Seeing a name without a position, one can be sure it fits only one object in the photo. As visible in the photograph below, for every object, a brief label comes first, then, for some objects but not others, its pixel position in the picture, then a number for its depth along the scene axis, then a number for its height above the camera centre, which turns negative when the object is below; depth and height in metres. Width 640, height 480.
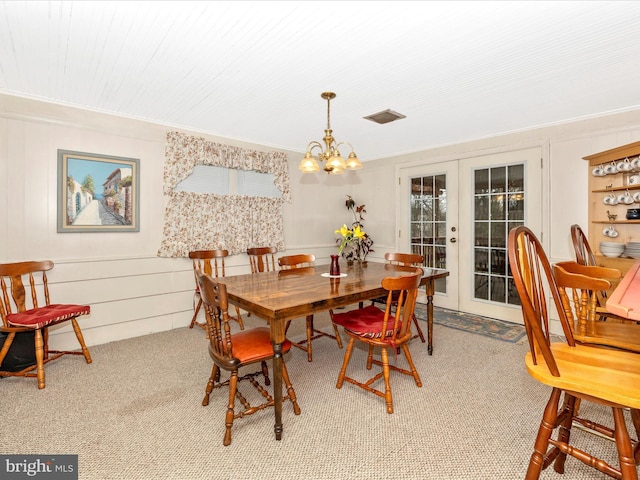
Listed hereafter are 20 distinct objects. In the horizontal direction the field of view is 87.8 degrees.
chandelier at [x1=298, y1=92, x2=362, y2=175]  2.70 +0.63
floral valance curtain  3.84 +0.38
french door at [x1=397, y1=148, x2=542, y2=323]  4.03 +0.24
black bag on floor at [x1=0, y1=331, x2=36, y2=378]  2.64 -0.92
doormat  3.63 -1.06
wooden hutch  3.05 +0.27
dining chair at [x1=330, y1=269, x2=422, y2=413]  2.16 -0.65
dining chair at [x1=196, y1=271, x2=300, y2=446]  1.86 -0.68
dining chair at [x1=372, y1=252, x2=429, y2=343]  3.42 -0.24
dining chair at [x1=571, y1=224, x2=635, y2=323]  2.36 -0.15
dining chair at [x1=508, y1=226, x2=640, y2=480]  1.16 -0.51
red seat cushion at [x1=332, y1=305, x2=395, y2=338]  2.30 -0.64
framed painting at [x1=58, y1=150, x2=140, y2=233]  3.23 +0.47
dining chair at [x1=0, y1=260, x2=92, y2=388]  2.55 -0.61
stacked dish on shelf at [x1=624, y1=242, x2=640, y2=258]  3.02 -0.13
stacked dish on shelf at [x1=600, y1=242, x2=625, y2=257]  3.10 -0.13
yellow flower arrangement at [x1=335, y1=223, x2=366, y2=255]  2.91 +0.03
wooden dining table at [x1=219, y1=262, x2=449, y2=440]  1.90 -0.37
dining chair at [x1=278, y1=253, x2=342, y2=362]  3.00 -0.84
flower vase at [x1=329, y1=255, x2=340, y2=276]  2.85 -0.26
